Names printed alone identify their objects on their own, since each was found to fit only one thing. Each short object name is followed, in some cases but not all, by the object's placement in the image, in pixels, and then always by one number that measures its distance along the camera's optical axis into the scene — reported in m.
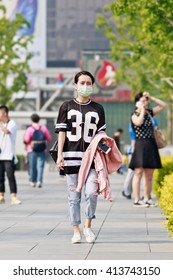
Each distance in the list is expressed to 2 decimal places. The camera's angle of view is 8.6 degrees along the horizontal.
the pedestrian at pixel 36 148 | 27.53
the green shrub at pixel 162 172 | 20.33
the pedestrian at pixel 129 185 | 22.11
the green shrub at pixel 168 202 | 12.45
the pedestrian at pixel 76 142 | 13.23
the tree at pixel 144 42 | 21.09
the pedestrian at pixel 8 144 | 20.14
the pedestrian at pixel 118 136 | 43.55
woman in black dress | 19.53
